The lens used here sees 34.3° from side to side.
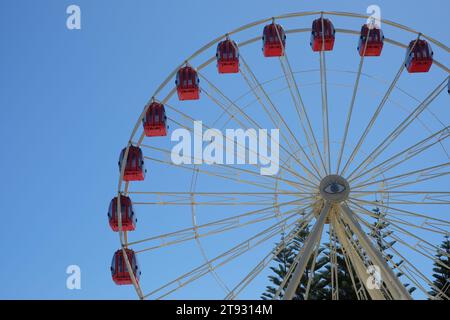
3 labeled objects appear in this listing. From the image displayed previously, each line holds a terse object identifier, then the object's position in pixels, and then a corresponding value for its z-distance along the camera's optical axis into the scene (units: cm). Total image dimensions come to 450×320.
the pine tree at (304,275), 3234
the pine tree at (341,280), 3173
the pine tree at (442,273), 3331
